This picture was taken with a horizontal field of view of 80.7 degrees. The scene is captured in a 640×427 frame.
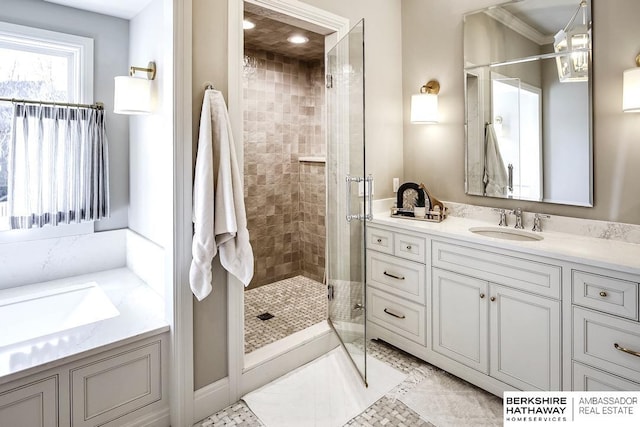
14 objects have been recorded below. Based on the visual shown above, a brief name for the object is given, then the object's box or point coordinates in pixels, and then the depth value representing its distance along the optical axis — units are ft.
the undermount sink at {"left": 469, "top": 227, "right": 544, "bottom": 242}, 7.33
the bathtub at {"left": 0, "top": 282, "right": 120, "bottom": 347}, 7.27
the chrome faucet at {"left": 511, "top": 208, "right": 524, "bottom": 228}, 7.73
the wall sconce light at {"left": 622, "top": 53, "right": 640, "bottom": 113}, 6.00
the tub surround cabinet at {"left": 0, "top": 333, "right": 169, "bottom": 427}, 4.98
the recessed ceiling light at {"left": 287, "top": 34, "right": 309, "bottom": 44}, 10.80
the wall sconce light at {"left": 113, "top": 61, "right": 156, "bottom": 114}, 7.29
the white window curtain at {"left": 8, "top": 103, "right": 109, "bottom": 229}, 7.91
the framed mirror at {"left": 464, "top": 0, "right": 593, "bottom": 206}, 6.96
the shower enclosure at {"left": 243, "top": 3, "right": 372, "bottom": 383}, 7.72
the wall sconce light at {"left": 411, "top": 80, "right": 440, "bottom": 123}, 8.97
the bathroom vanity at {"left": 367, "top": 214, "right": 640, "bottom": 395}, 5.32
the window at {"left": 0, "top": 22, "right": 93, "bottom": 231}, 7.93
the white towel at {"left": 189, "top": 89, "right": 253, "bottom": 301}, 5.85
